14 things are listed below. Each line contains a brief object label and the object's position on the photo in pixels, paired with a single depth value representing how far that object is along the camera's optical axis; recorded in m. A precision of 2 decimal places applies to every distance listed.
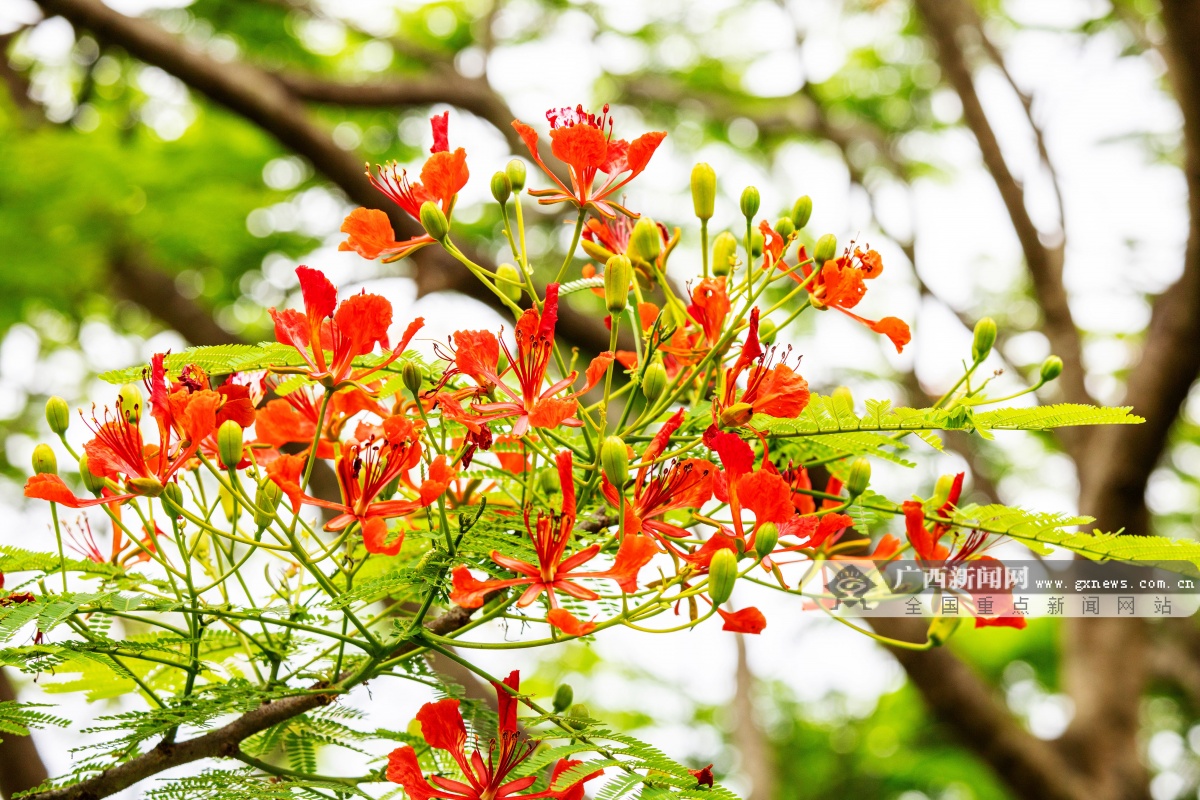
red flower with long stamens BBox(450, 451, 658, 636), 1.85
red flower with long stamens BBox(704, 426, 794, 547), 1.87
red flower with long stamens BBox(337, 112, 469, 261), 1.94
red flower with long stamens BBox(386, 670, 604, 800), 1.90
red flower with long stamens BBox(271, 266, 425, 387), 1.89
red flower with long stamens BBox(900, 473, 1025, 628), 1.94
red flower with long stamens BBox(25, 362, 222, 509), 1.86
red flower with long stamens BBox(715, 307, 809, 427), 1.89
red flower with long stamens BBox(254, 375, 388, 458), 1.95
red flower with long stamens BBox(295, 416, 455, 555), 1.89
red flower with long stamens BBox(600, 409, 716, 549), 1.88
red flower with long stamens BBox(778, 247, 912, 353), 1.95
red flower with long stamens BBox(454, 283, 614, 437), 1.88
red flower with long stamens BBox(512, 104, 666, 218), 1.94
